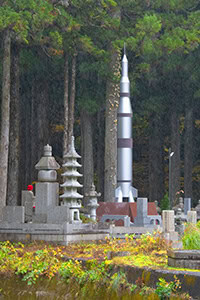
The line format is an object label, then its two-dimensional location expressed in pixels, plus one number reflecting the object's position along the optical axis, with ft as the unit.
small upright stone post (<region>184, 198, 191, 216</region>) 124.36
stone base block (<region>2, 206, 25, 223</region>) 75.51
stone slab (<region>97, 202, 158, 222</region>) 107.34
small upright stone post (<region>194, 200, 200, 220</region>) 122.40
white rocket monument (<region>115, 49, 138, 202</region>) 130.41
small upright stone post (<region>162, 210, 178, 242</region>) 71.55
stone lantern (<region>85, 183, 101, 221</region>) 99.26
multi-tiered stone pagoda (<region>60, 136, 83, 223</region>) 81.87
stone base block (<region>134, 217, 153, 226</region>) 96.99
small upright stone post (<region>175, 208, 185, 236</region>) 92.35
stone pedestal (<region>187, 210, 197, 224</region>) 83.10
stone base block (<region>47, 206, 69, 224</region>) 75.41
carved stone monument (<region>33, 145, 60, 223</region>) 76.54
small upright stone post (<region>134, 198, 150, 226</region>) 97.30
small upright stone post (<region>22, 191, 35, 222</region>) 79.41
